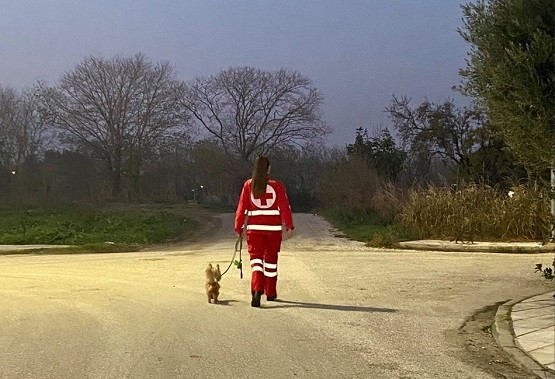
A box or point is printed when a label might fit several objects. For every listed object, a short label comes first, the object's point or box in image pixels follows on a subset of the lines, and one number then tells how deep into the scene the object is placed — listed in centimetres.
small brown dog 964
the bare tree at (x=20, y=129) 4962
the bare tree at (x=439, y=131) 3422
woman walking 948
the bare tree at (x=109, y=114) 5019
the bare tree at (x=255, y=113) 6006
